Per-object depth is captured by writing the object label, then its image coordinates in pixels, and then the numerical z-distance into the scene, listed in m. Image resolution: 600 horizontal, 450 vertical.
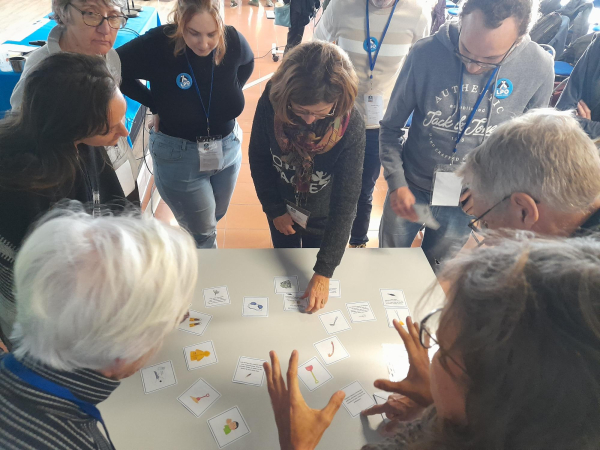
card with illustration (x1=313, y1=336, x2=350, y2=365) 1.31
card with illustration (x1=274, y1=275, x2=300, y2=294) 1.55
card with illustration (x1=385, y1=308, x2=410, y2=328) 1.45
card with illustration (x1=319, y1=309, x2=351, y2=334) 1.41
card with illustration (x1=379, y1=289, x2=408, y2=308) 1.51
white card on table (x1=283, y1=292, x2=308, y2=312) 1.48
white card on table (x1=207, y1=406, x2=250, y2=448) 1.07
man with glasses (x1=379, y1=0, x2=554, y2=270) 1.50
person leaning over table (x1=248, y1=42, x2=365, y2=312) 1.33
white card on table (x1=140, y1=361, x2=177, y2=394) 1.19
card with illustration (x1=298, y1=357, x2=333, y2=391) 1.22
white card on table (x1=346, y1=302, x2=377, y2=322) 1.45
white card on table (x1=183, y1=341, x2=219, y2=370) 1.26
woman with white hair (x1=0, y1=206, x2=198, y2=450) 0.72
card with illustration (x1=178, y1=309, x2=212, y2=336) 1.36
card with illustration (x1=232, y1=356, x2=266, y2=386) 1.21
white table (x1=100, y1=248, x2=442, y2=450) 1.08
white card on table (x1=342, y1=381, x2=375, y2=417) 1.16
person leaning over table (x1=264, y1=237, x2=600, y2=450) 0.49
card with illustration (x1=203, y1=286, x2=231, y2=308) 1.47
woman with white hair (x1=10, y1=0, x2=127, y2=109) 1.59
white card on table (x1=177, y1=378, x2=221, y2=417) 1.14
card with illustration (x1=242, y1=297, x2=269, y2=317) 1.44
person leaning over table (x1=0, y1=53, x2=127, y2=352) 1.16
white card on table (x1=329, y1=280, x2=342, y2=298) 1.54
